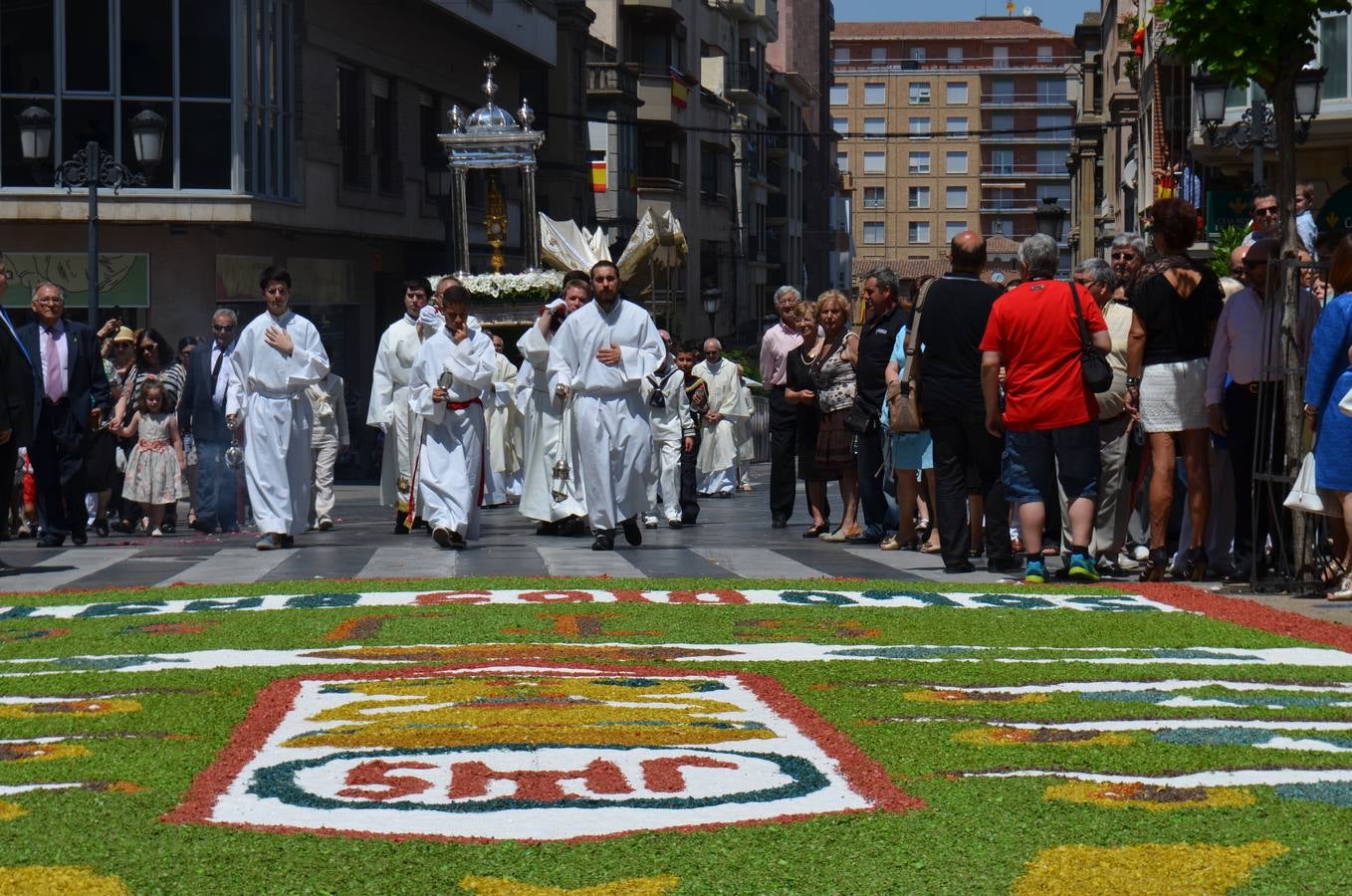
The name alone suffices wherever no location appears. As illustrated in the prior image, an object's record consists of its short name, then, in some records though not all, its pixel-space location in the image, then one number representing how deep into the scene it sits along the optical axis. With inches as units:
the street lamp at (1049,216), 1375.5
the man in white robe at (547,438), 632.4
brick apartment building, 6013.8
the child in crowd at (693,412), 725.9
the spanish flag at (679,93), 2573.8
